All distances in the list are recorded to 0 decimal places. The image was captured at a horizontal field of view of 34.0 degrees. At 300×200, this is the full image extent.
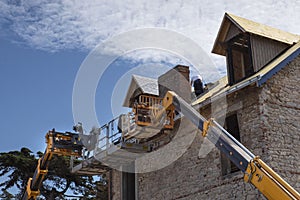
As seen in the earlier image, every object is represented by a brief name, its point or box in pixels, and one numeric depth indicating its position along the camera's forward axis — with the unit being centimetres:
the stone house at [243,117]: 1498
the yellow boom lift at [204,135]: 1127
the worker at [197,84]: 2075
